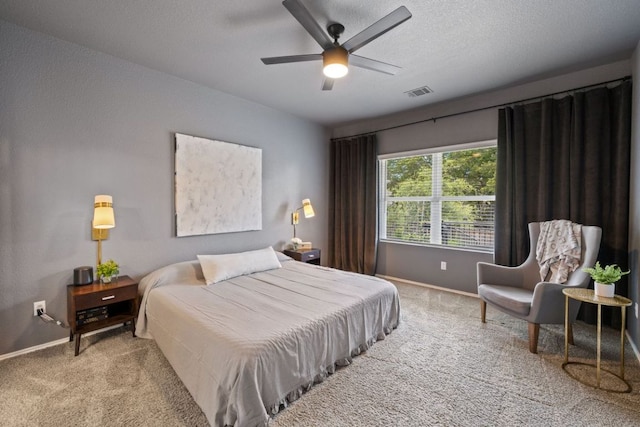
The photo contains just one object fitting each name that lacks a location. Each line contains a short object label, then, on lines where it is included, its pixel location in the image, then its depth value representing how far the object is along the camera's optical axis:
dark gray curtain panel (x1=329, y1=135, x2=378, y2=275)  4.71
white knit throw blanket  2.67
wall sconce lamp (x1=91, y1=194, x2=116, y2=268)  2.51
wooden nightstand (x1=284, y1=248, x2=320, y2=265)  4.14
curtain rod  2.81
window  3.79
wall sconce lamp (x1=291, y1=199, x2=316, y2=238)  4.44
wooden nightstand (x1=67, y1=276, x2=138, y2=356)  2.32
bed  1.57
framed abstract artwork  3.25
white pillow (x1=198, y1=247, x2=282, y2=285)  2.92
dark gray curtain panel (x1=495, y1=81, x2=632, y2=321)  2.75
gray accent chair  2.37
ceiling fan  1.75
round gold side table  1.92
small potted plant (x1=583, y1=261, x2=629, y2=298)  2.01
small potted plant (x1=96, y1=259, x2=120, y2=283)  2.54
